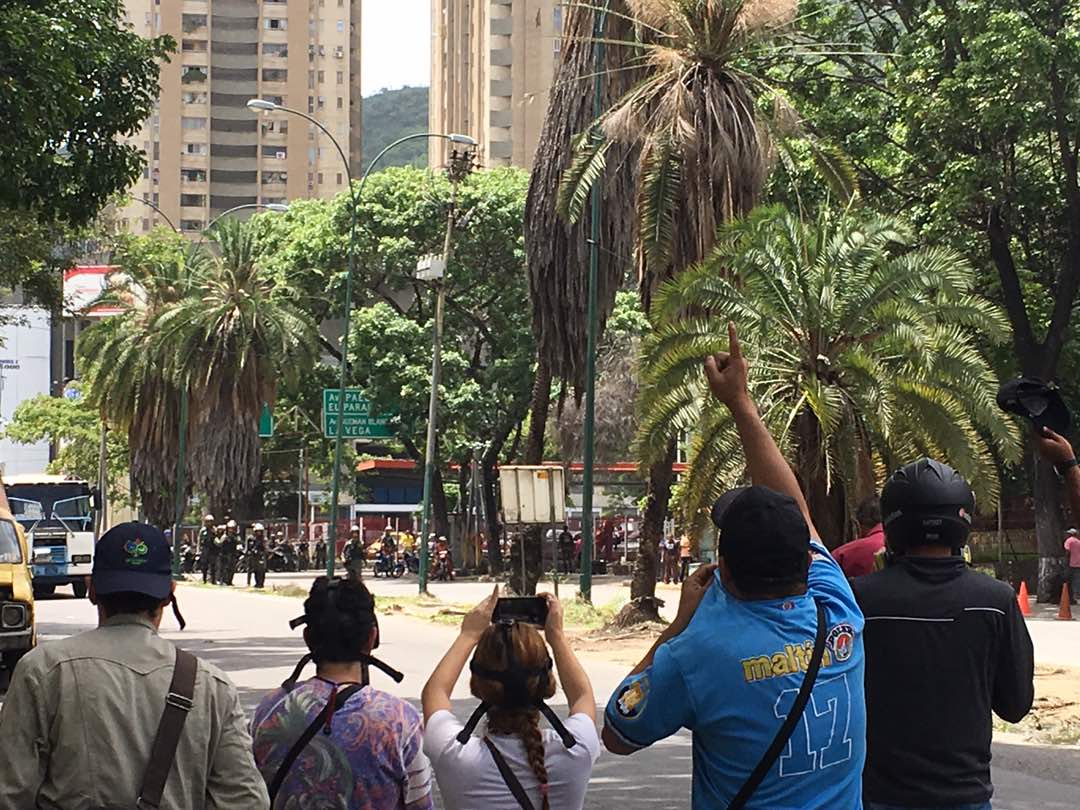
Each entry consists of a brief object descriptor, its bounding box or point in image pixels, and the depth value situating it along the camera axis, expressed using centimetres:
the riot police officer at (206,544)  5541
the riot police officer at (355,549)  5475
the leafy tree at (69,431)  8944
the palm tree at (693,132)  2695
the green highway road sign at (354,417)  5419
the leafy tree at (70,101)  1766
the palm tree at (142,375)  6241
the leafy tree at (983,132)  3309
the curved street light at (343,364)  4302
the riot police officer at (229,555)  5338
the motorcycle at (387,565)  6181
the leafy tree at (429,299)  5659
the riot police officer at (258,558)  4988
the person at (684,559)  4938
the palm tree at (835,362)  2312
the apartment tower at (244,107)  16600
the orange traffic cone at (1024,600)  3275
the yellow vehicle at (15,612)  1697
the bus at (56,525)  4197
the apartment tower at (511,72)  13788
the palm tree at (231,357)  5875
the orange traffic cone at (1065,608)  3198
